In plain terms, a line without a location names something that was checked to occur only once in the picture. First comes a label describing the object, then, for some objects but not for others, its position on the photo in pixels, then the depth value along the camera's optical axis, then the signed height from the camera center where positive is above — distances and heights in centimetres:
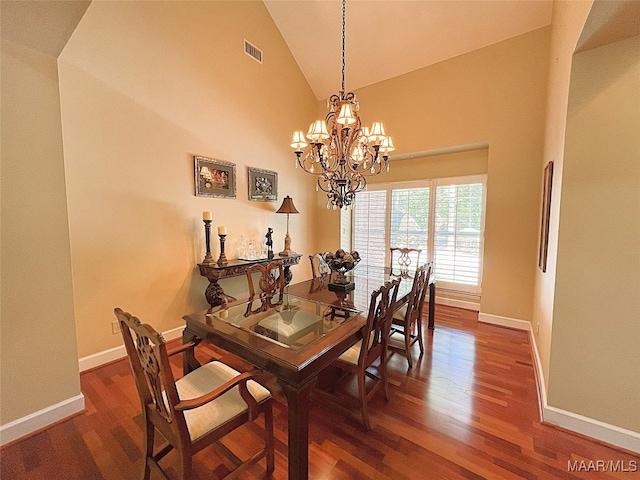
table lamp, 399 +21
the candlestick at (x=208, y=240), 316 -22
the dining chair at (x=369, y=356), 176 -97
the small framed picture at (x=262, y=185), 385 +57
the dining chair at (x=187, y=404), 109 -92
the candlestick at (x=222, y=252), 323 -37
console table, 310 -62
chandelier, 241 +78
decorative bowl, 253 -36
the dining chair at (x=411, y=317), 240 -93
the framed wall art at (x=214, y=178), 321 +57
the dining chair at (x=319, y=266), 325 -55
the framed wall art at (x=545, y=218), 242 +6
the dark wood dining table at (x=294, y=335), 129 -69
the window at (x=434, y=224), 392 +0
